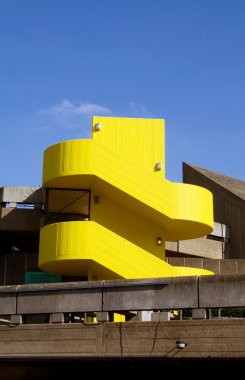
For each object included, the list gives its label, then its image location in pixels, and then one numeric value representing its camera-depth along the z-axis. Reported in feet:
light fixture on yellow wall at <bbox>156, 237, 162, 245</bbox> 98.70
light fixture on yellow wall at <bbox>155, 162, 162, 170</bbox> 98.94
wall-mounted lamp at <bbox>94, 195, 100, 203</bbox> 93.20
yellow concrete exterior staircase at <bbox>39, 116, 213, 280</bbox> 85.56
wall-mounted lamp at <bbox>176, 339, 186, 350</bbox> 49.08
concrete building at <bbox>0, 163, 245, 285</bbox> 101.40
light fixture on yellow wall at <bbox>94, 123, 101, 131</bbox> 98.37
